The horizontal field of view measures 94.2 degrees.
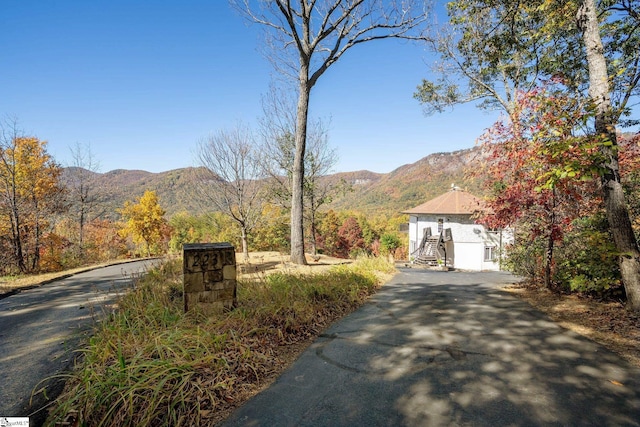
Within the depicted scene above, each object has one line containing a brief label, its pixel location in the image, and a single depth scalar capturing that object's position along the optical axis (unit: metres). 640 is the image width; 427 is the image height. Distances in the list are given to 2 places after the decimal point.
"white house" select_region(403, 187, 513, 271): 24.67
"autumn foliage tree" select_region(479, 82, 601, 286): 4.50
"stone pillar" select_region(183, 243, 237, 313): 4.03
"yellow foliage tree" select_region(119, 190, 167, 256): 25.73
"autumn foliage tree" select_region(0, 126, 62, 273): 13.31
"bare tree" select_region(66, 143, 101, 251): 19.42
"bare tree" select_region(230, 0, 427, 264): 8.93
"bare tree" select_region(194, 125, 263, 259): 11.65
